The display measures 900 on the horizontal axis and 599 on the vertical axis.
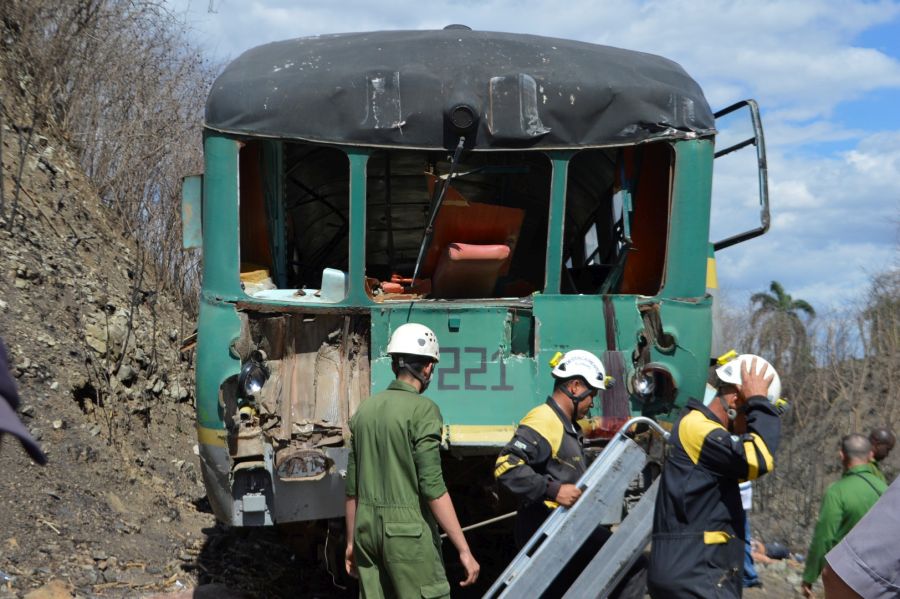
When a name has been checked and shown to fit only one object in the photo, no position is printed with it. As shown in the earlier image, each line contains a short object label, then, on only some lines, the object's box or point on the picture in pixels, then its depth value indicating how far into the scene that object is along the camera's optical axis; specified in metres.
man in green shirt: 5.76
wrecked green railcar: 6.19
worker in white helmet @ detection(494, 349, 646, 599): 4.95
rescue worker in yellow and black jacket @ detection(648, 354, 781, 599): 4.34
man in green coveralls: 4.62
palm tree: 18.57
